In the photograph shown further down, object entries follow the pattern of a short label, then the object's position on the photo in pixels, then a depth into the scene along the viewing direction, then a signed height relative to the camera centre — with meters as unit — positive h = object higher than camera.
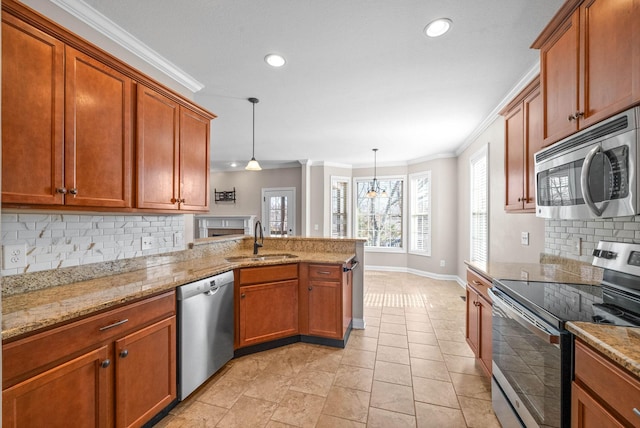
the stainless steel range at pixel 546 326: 1.29 -0.56
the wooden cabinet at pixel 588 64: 1.34 +0.81
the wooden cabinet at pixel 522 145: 2.23 +0.58
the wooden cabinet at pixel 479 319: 2.18 -0.84
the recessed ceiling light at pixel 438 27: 2.02 +1.34
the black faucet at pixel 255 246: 3.37 -0.38
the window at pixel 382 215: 6.84 -0.02
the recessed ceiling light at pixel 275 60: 2.47 +1.34
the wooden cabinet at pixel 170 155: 2.12 +0.48
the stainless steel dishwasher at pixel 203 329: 2.06 -0.89
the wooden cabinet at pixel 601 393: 0.97 -0.65
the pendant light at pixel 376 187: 6.71 +0.65
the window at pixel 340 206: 6.98 +0.20
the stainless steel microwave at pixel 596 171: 1.31 +0.23
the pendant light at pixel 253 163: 3.38 +0.62
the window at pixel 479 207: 4.16 +0.13
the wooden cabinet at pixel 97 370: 1.24 -0.79
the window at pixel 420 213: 6.24 +0.03
